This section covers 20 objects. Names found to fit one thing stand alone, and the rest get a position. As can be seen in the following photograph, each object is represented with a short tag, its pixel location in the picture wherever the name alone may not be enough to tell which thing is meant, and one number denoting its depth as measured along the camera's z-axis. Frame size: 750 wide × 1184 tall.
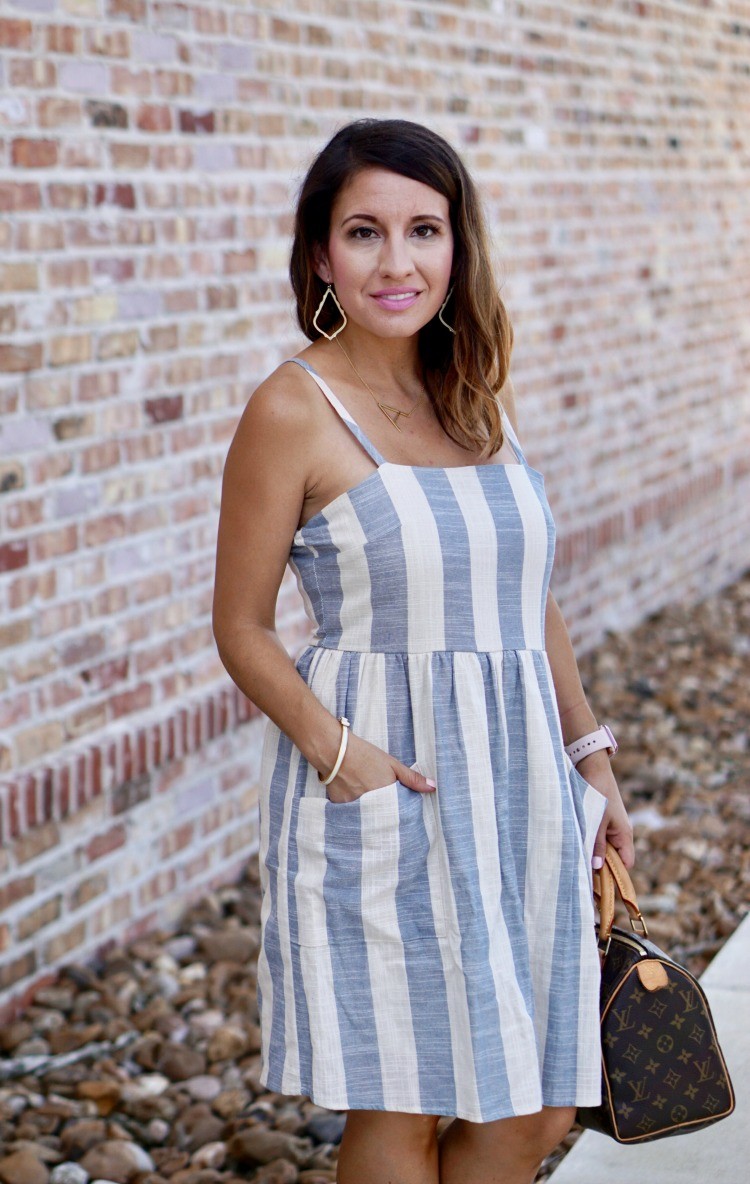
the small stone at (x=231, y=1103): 3.32
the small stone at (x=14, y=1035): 3.48
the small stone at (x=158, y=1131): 3.22
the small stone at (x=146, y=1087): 3.33
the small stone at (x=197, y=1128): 3.20
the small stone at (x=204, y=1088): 3.38
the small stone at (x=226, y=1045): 3.53
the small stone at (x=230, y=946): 3.98
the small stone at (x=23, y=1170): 2.97
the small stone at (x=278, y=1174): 3.03
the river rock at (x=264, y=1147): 3.09
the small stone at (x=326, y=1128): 3.23
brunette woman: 2.15
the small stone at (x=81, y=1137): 3.11
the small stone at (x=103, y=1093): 3.28
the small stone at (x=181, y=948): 4.00
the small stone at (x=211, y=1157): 3.11
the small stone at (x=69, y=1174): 3.00
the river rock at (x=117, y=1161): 3.03
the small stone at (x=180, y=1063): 3.43
